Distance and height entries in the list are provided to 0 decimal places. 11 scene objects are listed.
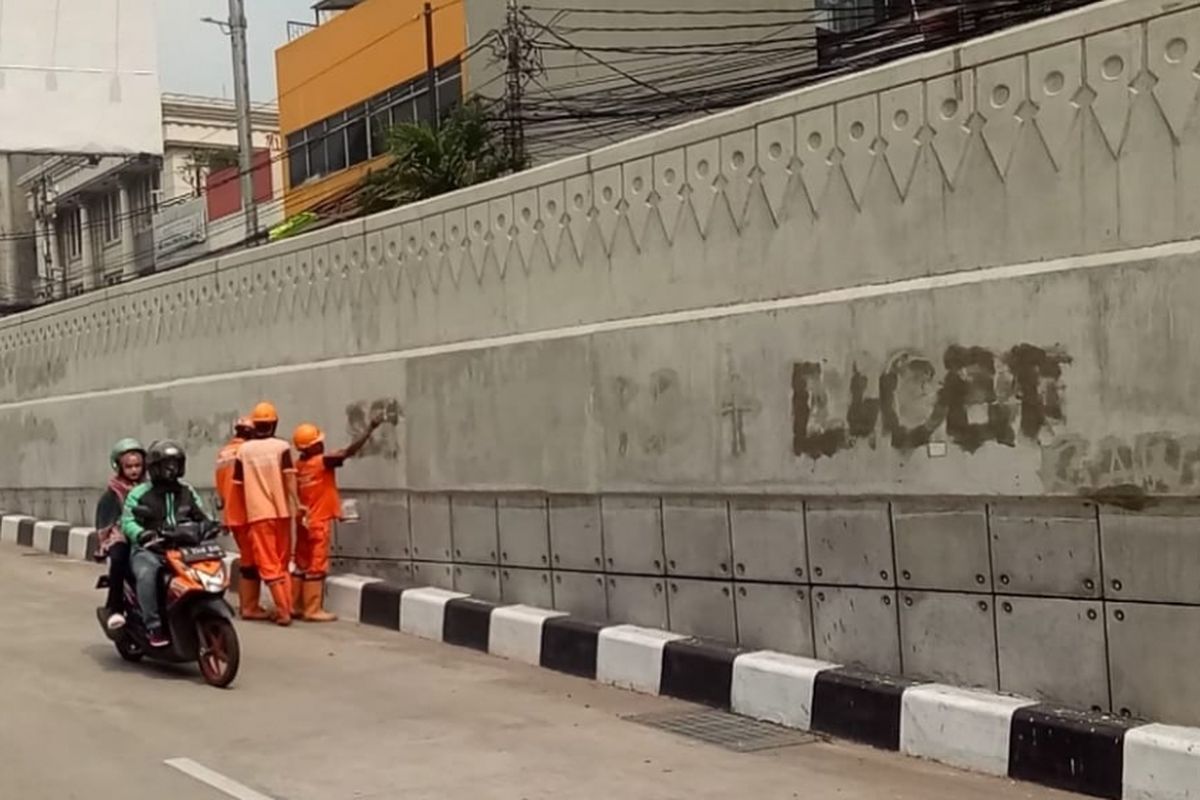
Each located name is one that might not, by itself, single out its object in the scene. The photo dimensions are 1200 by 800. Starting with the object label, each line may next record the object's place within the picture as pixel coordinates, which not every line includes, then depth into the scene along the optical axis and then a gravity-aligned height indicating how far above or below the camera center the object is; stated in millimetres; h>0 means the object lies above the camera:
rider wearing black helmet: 8633 -358
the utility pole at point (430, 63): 22641 +6002
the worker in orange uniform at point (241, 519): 10383 -498
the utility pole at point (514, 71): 18625 +5265
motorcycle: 8305 -900
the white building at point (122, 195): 38406 +7277
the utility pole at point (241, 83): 21747 +5558
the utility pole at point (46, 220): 42125 +7128
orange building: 23500 +6513
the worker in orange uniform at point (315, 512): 10547 -491
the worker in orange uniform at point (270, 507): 10266 -427
